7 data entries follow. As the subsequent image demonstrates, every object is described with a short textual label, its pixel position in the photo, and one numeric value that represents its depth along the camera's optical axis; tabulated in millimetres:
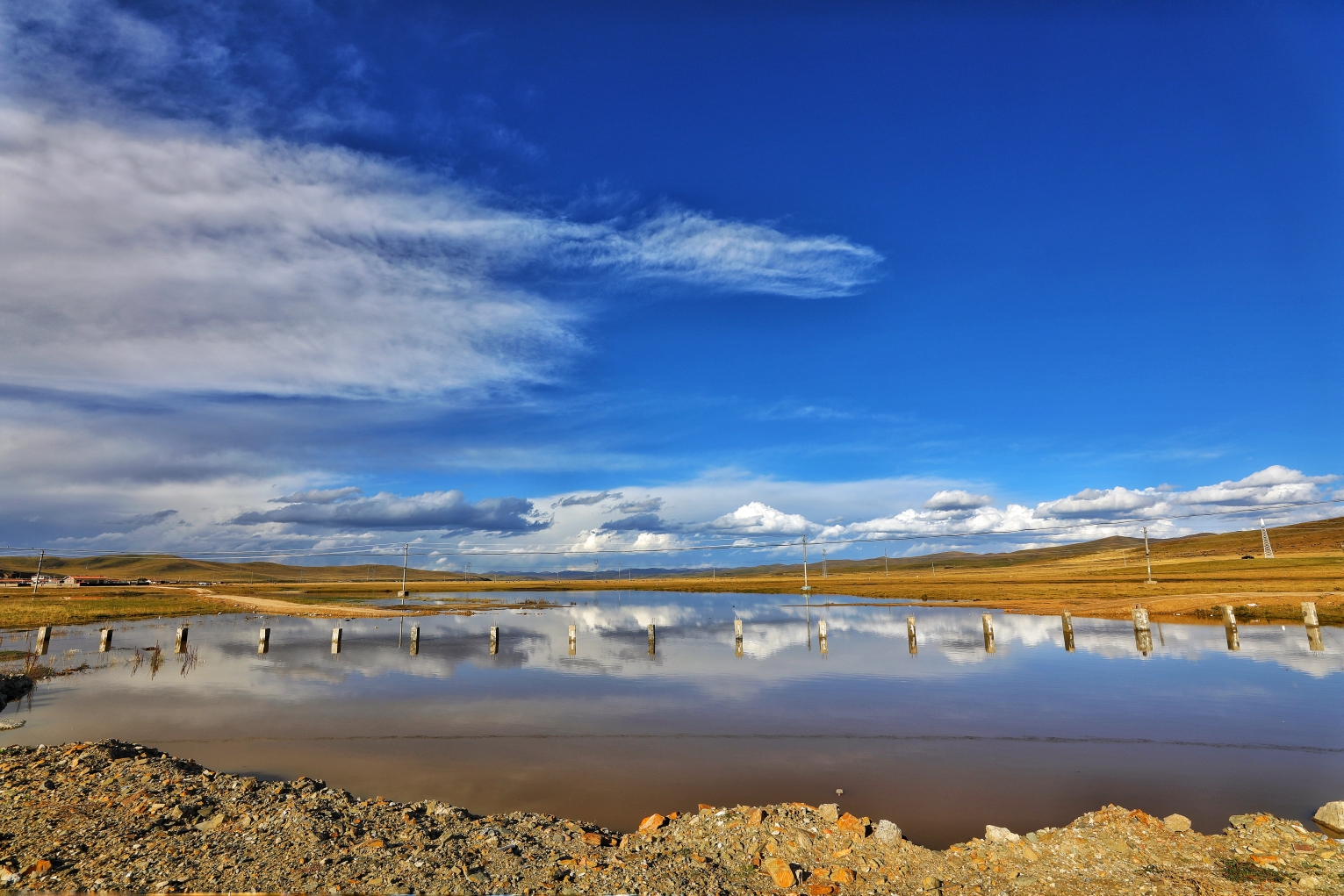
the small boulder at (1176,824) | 10352
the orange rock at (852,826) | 10469
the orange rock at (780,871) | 9117
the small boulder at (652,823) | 11216
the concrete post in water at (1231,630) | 36078
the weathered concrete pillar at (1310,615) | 36156
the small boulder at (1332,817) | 11445
